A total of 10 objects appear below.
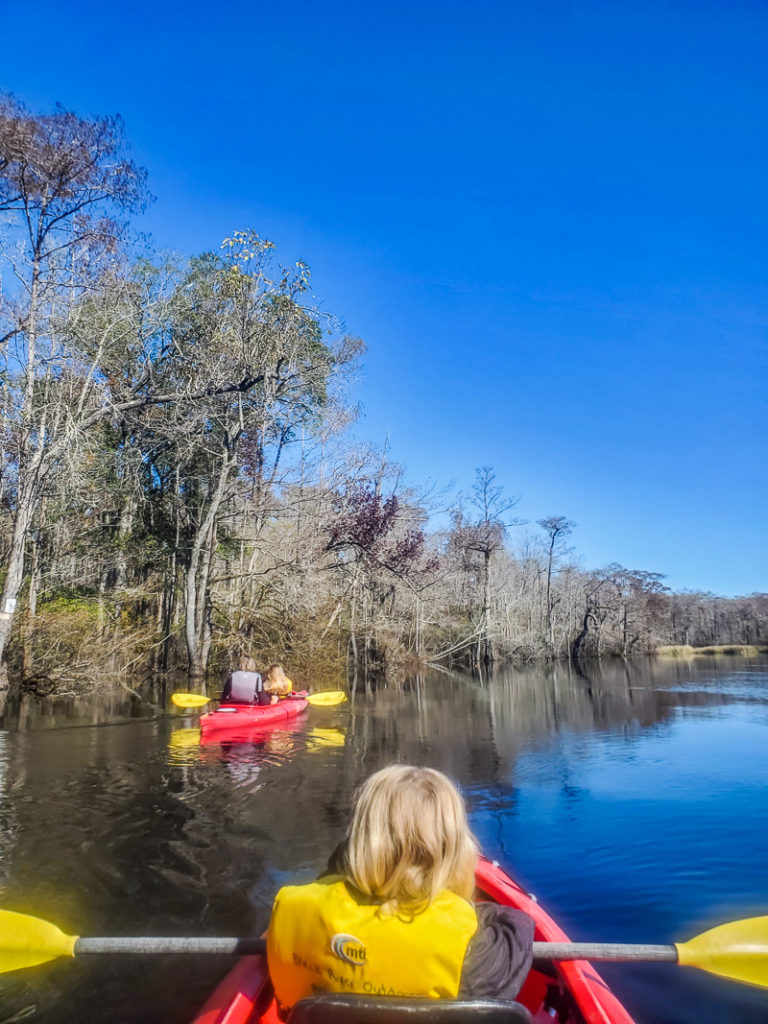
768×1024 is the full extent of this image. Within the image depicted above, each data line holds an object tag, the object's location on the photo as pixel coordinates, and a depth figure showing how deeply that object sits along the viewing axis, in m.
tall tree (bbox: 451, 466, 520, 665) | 35.72
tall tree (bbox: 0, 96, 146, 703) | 12.15
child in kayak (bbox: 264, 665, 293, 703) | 12.23
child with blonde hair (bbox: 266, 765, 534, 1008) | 1.94
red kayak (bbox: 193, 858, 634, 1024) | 2.30
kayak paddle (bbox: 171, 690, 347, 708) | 11.59
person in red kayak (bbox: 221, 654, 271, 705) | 10.56
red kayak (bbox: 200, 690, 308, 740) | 9.96
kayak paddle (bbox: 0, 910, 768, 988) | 2.63
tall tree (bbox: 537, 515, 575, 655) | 42.28
